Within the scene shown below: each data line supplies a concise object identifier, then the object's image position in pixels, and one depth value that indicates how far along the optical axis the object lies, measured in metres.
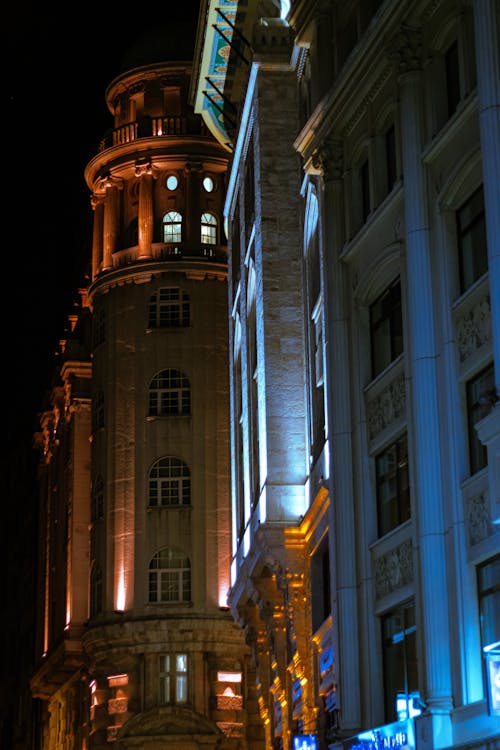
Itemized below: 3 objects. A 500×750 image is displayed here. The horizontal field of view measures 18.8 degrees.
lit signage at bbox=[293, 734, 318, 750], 41.03
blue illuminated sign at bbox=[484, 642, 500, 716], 24.67
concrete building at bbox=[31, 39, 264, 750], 70.62
